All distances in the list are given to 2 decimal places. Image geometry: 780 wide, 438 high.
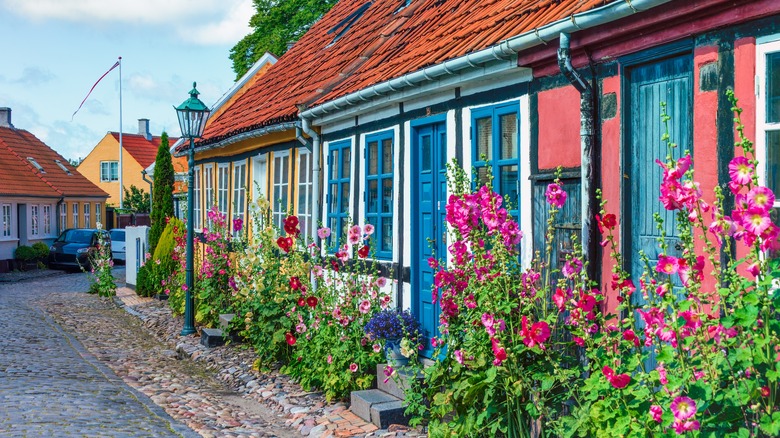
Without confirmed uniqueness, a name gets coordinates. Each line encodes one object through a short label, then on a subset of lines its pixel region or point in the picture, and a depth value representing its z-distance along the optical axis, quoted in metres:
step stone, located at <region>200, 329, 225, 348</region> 11.84
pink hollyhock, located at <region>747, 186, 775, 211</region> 3.50
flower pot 8.05
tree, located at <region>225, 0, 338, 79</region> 29.58
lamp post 13.09
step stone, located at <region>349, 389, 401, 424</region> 7.37
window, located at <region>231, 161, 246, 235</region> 15.64
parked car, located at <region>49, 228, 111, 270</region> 30.33
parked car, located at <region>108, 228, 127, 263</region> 33.44
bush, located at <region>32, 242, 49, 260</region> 31.54
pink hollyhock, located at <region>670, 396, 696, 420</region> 3.63
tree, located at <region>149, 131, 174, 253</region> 20.48
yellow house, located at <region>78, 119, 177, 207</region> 50.25
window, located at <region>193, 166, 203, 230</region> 19.73
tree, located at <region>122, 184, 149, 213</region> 44.16
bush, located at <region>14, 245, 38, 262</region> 30.83
